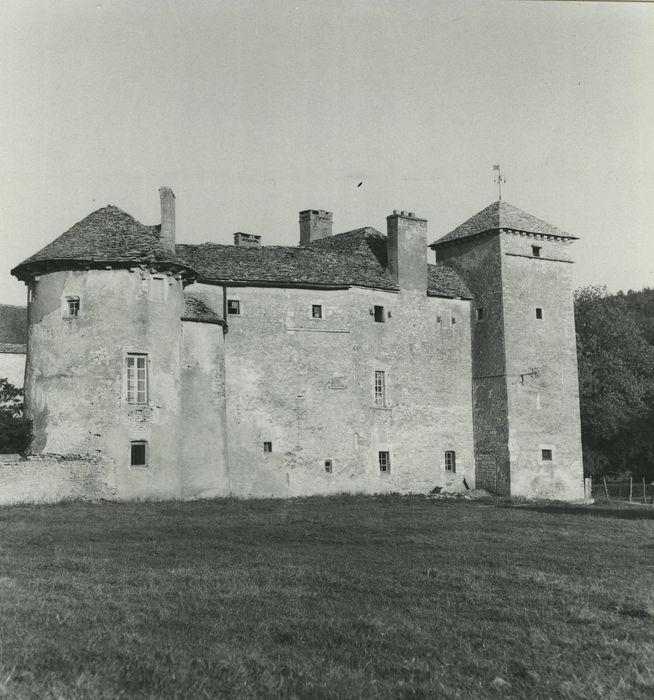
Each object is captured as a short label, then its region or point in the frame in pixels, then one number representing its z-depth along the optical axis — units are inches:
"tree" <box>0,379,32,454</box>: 1040.8
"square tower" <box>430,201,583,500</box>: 1401.3
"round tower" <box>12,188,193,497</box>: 1063.0
